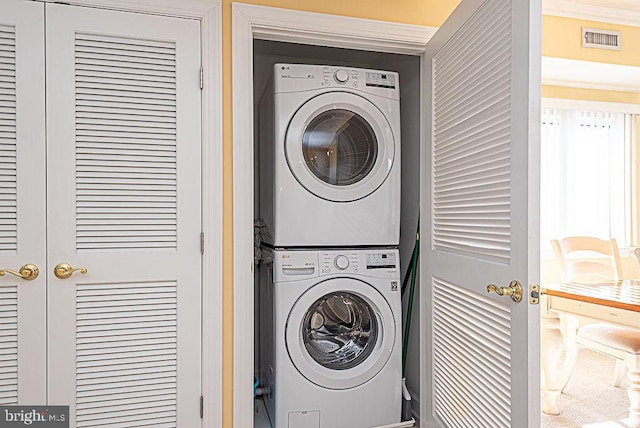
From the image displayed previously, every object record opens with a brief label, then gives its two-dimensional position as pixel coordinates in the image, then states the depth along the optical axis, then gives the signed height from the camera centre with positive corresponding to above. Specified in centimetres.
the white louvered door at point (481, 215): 146 -2
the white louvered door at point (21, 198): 181 +4
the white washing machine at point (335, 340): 227 -65
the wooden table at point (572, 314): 232 -54
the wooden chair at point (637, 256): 305 -30
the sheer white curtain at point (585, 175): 417 +31
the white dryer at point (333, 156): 228 +26
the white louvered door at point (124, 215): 187 -2
